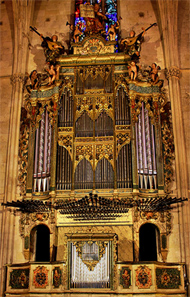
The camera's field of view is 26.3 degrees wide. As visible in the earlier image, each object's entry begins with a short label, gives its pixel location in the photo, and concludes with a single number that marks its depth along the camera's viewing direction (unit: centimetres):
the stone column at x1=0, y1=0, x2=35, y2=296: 1593
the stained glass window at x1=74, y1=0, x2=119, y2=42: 1853
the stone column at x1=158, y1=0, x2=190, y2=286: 1540
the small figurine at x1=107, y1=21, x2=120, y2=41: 1830
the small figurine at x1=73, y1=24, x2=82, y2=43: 1841
